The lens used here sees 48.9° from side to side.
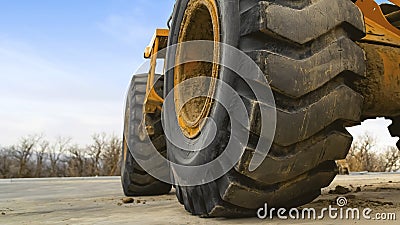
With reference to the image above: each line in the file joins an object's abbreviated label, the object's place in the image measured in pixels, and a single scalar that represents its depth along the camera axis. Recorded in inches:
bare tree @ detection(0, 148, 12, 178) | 1321.4
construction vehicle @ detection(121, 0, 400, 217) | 65.4
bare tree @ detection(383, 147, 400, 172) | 1251.2
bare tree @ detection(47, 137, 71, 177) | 1361.0
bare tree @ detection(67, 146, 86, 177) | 1347.2
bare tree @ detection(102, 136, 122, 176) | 1244.0
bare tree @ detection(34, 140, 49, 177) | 1331.2
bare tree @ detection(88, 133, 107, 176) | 1305.4
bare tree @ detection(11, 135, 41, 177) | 1316.8
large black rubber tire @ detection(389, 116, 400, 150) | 120.5
